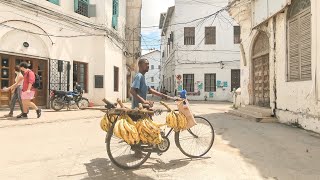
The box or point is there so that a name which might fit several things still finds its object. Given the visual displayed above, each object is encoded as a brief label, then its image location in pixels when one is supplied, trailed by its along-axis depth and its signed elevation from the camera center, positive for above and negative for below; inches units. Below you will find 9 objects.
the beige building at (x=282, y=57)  335.9 +41.6
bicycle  182.9 -36.2
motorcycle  573.9 -20.4
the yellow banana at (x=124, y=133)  171.3 -24.5
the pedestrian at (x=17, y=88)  412.7 -0.2
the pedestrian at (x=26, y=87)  409.4 +0.5
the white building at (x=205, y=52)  1189.1 +137.1
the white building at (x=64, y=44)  537.0 +88.5
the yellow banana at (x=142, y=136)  179.5 -27.4
